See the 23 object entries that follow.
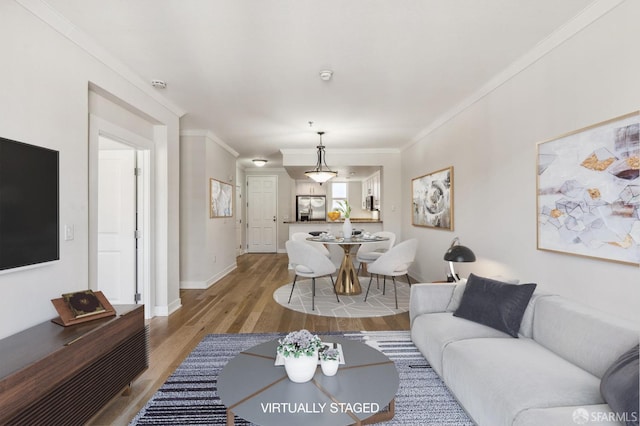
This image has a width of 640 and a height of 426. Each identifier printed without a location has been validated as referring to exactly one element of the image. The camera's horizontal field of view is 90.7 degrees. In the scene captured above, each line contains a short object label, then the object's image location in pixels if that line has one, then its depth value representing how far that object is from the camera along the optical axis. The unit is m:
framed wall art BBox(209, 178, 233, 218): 5.48
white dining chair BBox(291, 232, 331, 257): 5.35
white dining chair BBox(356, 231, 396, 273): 5.10
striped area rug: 1.86
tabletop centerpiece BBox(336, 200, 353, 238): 4.75
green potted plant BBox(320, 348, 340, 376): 1.64
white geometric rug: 3.86
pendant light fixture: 5.91
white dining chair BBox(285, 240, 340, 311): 4.05
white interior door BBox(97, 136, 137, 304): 3.57
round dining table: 4.65
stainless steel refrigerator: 9.63
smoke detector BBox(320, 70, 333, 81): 2.96
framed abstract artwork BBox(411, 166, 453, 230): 4.27
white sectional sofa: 1.38
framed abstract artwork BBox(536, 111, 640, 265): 1.82
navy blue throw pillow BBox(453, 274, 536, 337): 2.18
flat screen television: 1.74
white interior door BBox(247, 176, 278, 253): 9.39
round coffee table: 1.34
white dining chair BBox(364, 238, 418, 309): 4.05
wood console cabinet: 1.38
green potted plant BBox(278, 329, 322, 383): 1.54
